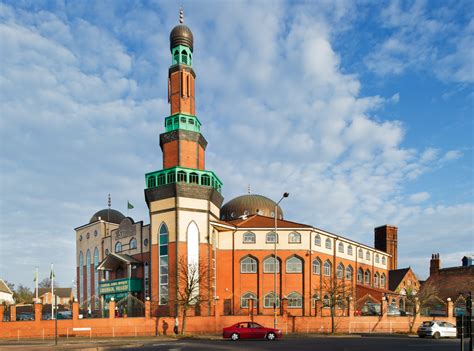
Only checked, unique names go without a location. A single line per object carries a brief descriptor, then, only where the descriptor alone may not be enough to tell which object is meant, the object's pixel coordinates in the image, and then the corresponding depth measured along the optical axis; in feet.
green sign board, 176.45
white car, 128.06
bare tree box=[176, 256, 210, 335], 154.10
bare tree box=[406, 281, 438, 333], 157.56
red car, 112.27
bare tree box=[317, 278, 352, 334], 144.63
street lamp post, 114.28
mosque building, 165.48
